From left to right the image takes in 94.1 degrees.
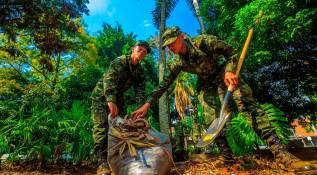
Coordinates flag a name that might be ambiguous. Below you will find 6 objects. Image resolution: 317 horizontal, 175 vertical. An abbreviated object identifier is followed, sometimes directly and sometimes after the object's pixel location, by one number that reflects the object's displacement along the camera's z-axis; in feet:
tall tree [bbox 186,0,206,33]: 25.05
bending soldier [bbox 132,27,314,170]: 5.69
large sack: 4.14
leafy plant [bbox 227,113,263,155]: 7.70
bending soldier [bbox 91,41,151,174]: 6.24
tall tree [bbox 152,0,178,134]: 18.15
